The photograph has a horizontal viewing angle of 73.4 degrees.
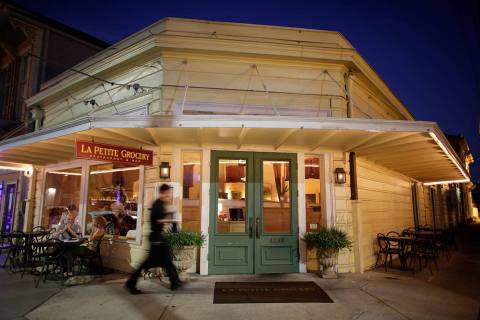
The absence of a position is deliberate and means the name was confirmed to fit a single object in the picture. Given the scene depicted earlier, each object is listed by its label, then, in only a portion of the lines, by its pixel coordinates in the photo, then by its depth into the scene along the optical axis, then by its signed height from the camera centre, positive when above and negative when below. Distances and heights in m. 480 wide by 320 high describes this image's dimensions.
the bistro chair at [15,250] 7.33 -1.01
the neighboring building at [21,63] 11.99 +5.69
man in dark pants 5.05 -0.67
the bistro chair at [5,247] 7.32 -0.91
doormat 5.03 -1.41
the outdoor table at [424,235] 8.98 -0.76
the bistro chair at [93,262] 6.65 -1.19
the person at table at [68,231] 6.51 -0.50
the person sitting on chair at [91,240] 6.32 -0.78
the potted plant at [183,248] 5.82 -0.74
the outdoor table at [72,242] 6.11 -0.69
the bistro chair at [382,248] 7.79 -1.01
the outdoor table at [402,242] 7.34 -0.82
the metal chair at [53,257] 6.17 -1.01
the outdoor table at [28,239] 7.17 -0.81
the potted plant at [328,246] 6.22 -0.74
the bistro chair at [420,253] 7.32 -1.04
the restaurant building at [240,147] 6.52 +1.28
